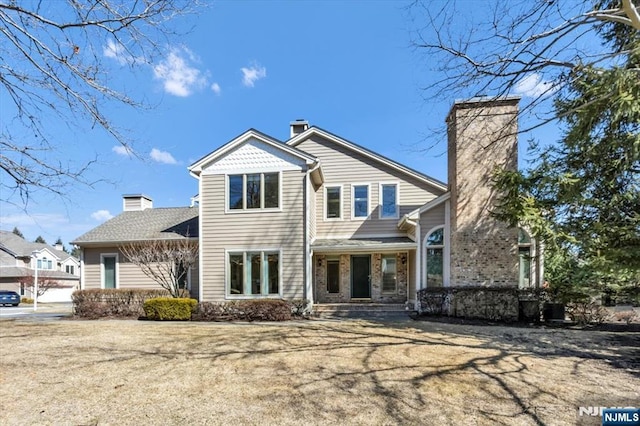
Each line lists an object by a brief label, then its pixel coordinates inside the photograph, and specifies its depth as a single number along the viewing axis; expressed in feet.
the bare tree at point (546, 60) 18.51
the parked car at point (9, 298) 82.91
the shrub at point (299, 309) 38.58
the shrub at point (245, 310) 36.73
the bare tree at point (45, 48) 12.66
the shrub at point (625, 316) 36.56
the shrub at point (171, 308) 38.60
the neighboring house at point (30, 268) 102.01
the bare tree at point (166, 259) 43.70
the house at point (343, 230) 38.93
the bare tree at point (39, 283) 93.20
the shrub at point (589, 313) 35.73
